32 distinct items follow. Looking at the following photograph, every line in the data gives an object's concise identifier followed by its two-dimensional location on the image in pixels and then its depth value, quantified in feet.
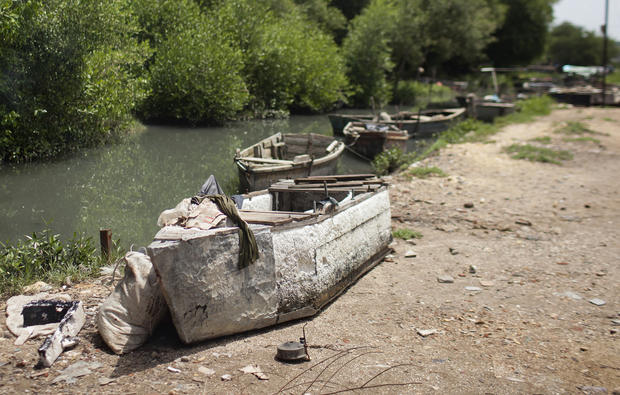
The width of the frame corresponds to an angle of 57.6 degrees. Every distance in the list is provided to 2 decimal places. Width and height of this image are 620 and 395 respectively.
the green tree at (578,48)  263.49
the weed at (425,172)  42.10
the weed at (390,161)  48.47
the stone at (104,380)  13.90
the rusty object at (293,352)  14.99
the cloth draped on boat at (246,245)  15.96
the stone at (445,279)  22.21
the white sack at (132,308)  15.47
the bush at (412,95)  125.29
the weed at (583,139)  56.85
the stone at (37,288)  19.45
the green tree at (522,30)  177.99
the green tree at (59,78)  46.14
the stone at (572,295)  20.18
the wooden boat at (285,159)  35.58
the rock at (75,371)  13.98
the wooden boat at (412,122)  69.87
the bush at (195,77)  72.49
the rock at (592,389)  13.62
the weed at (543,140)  57.79
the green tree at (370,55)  113.80
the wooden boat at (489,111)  82.33
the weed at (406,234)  28.16
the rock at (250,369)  14.55
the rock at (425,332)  17.26
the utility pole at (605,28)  95.34
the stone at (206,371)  14.44
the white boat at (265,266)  15.19
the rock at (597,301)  19.54
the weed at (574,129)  63.05
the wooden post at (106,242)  22.84
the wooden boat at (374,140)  54.80
